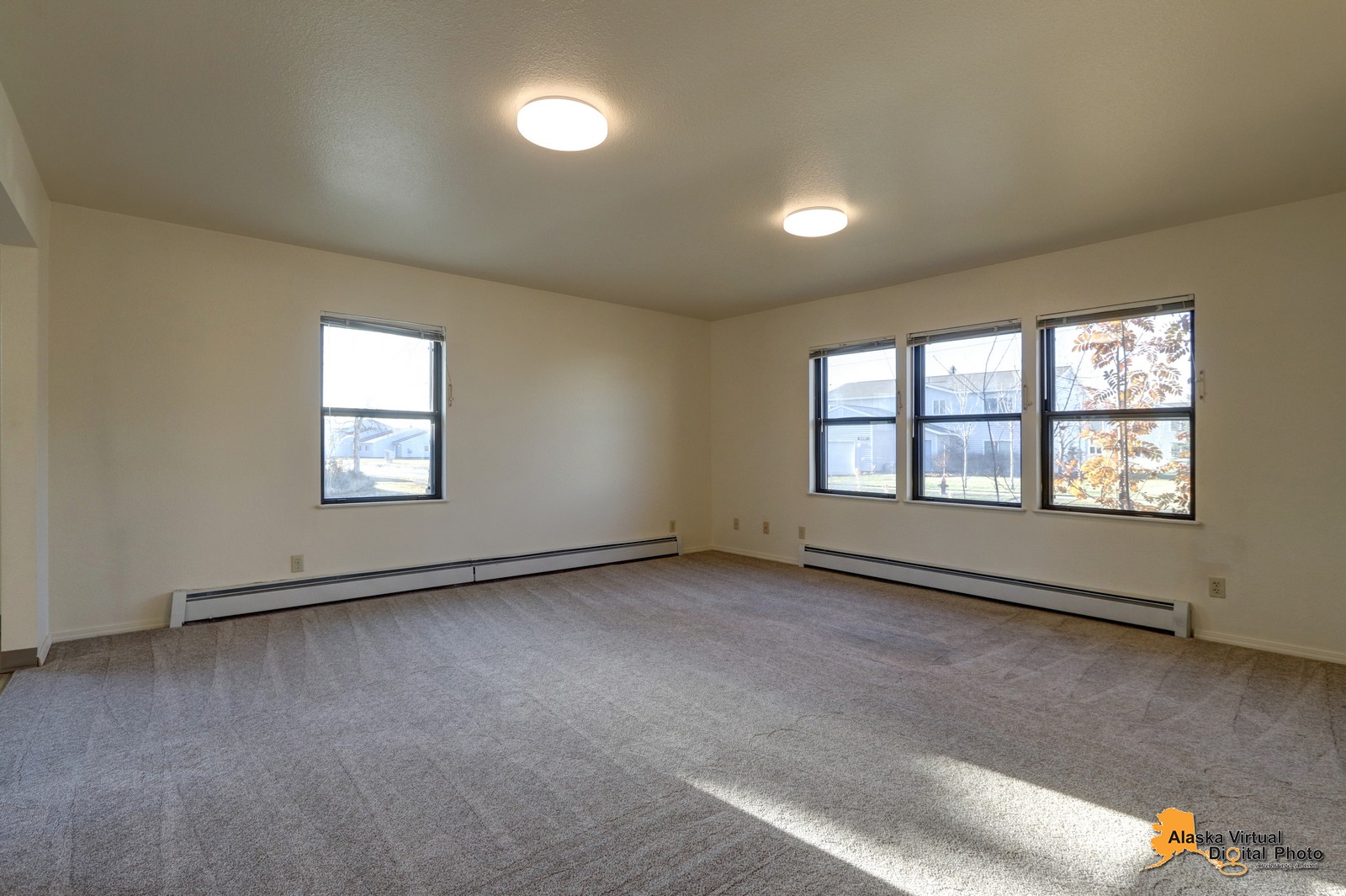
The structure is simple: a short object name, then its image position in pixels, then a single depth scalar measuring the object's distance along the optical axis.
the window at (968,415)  4.75
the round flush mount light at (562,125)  2.50
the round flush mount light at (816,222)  3.59
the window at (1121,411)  3.99
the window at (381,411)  4.63
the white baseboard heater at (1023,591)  3.90
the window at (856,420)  5.50
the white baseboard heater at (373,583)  4.00
